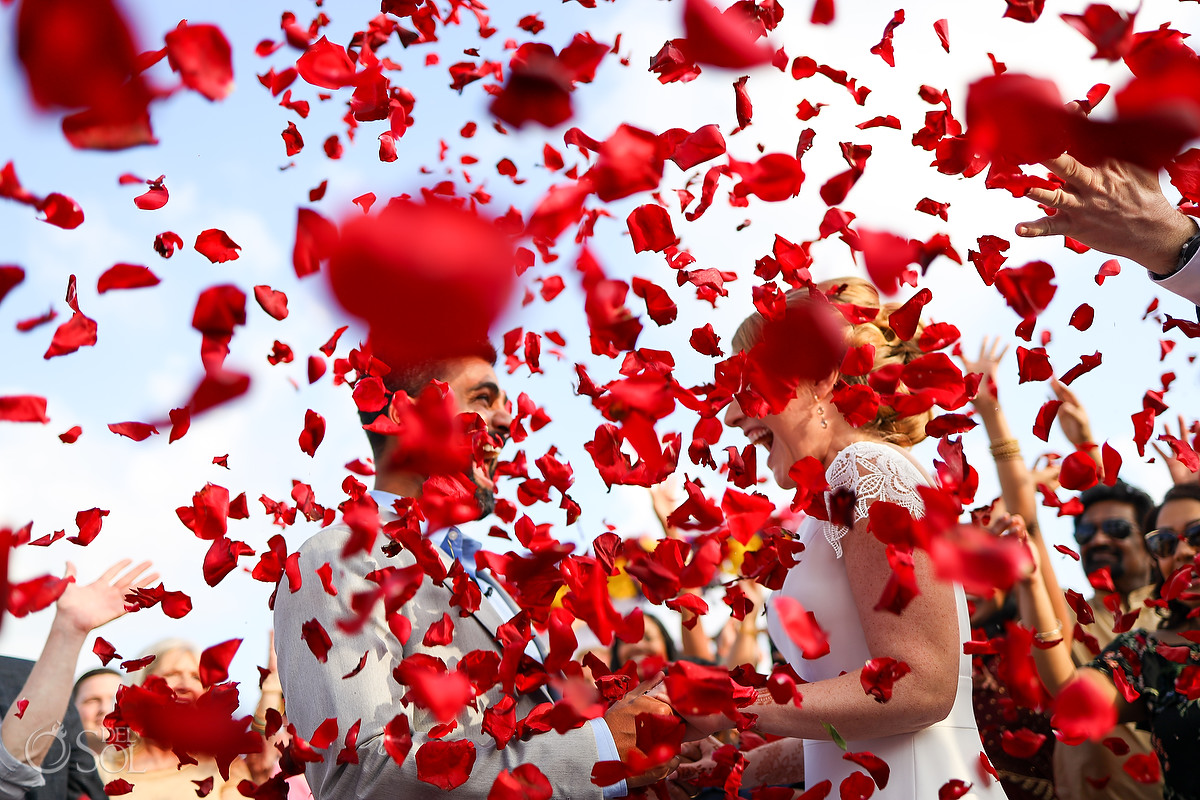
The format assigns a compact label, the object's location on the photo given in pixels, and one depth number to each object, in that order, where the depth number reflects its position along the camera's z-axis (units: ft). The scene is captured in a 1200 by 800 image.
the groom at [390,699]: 5.89
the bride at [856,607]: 5.78
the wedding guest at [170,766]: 13.01
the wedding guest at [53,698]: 9.11
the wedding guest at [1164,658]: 8.66
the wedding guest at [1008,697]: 10.67
